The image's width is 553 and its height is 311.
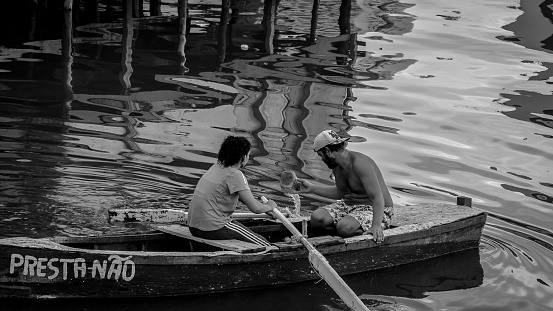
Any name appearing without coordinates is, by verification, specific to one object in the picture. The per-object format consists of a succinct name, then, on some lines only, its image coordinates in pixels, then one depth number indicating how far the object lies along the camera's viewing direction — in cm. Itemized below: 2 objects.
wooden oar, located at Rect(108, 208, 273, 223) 1800
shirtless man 1745
